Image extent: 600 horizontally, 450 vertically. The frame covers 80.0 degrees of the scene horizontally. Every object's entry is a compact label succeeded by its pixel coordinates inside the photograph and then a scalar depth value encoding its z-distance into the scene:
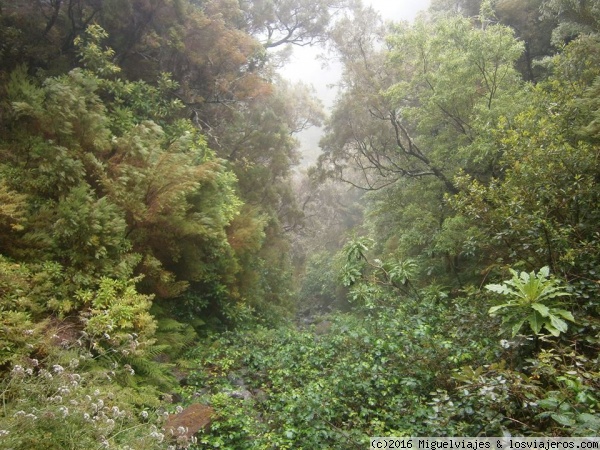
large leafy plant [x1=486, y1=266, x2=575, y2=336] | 3.69
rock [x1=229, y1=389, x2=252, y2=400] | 4.96
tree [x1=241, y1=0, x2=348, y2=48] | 14.59
